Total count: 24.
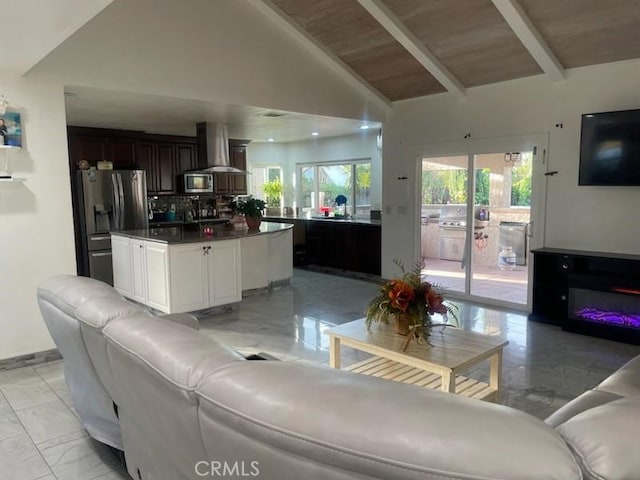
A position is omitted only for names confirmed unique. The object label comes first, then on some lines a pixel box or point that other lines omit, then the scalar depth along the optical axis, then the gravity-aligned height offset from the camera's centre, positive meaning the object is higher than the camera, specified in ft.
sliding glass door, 17.85 -1.21
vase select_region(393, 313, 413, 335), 9.55 -2.74
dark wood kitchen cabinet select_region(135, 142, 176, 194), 24.90 +1.79
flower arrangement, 9.21 -2.20
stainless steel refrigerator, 21.16 -0.77
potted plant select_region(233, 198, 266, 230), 20.41 -0.72
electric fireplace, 14.21 -3.82
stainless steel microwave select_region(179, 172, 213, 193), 26.02 +0.82
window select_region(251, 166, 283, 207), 33.27 +1.05
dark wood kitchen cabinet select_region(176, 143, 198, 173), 26.40 +2.32
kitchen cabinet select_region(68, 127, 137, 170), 22.22 +2.49
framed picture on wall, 11.94 +1.80
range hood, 21.66 +2.41
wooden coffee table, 8.57 -3.13
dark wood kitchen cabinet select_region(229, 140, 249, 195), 28.55 +2.19
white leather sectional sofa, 2.72 -1.57
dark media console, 14.28 -3.31
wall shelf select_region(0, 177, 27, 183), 12.03 +0.48
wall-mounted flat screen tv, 14.33 +1.41
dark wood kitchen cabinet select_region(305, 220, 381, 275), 23.98 -2.81
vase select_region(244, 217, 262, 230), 20.50 -1.18
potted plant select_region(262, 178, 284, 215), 32.73 +0.18
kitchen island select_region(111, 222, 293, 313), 16.05 -2.63
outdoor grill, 19.77 -1.03
